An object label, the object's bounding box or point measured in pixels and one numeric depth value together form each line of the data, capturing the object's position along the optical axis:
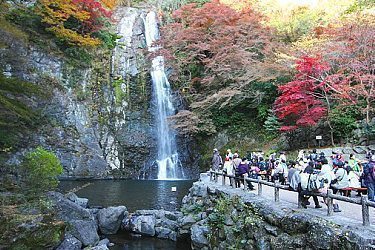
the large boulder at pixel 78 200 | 13.71
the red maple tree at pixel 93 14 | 25.27
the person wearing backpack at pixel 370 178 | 7.73
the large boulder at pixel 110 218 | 12.25
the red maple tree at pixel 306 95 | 18.17
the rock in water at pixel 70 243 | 8.98
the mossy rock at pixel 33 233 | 7.64
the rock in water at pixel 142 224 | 11.96
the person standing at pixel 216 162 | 13.70
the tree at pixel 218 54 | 23.20
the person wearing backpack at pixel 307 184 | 7.08
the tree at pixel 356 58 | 17.39
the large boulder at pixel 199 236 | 9.44
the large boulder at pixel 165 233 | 11.58
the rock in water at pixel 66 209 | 10.49
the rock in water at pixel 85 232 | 10.08
